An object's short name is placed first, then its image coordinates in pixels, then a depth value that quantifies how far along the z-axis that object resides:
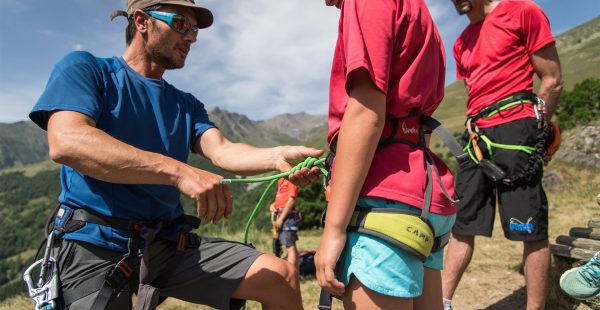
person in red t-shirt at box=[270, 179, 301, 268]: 7.52
